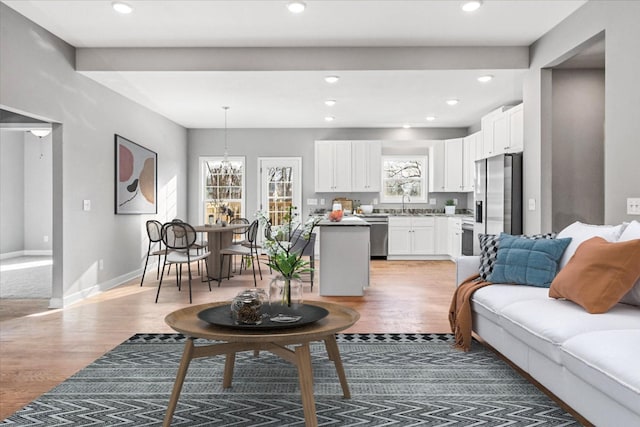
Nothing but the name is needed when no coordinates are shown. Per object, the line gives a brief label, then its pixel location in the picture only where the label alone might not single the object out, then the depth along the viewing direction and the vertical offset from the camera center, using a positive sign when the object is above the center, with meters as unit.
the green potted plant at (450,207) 8.95 +0.09
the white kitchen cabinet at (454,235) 8.04 -0.41
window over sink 9.44 +0.67
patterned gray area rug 2.28 -0.99
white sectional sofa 1.82 -0.62
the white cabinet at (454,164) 8.77 +0.89
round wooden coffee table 2.10 -0.57
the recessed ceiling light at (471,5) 3.90 +1.72
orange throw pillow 2.46 -0.34
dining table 6.39 -0.44
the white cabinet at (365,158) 9.12 +1.04
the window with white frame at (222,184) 9.46 +0.56
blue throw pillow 3.20 -0.34
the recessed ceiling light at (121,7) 3.93 +1.73
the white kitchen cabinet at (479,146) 7.28 +1.04
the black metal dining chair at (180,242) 5.36 -0.33
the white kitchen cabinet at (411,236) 8.77 -0.44
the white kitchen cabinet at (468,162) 8.10 +0.88
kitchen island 5.35 -0.52
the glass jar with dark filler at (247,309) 2.27 -0.46
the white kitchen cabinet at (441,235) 8.73 -0.43
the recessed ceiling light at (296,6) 3.92 +1.72
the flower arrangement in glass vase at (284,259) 2.58 -0.26
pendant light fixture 9.39 +0.96
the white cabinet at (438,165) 9.07 +0.90
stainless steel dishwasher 8.88 -0.41
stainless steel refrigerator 5.11 +0.20
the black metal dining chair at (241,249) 6.11 -0.48
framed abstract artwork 6.16 +0.48
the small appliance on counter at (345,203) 9.23 +0.18
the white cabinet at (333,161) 9.12 +0.97
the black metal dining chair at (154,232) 5.93 -0.27
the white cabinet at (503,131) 5.49 +1.03
